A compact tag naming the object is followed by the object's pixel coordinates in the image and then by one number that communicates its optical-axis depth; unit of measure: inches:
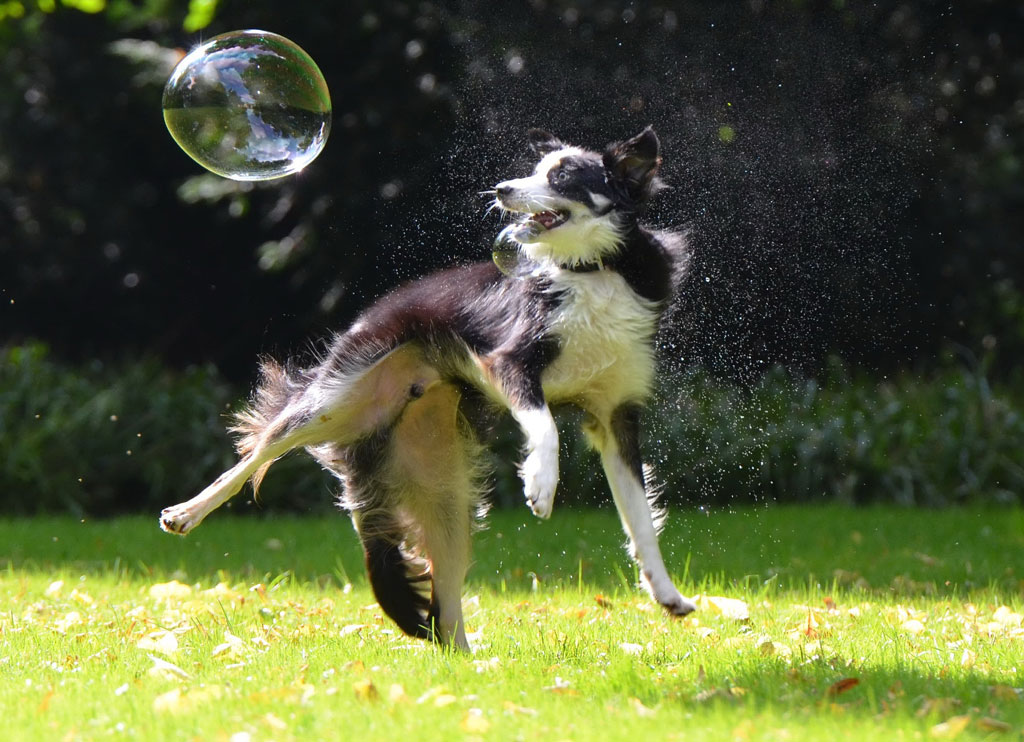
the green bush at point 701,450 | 696.4
